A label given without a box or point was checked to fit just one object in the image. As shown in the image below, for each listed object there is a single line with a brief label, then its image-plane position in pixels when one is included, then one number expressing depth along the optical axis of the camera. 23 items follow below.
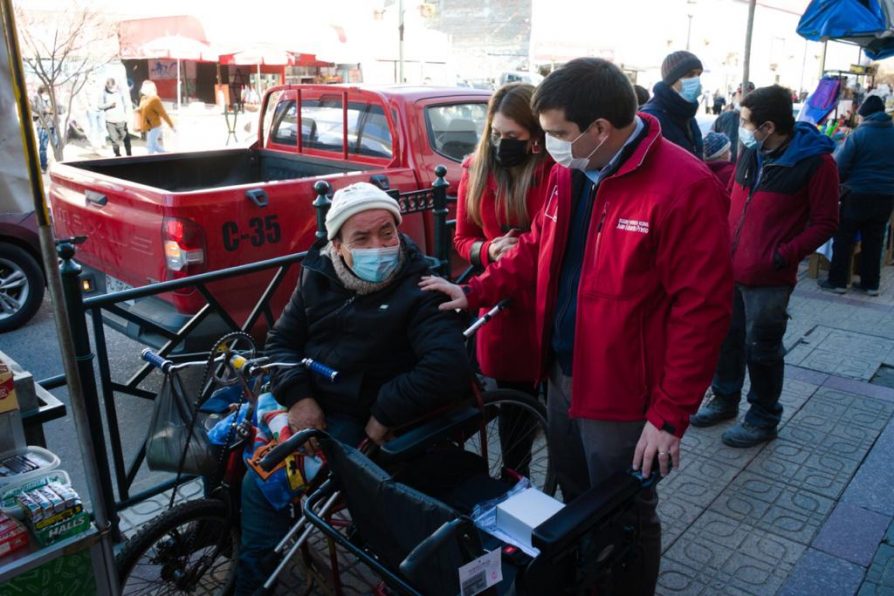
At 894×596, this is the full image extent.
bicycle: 2.60
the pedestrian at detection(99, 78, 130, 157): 16.02
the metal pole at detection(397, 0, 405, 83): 17.33
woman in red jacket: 3.12
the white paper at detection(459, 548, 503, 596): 1.73
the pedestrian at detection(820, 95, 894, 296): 7.21
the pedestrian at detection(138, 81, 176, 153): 15.11
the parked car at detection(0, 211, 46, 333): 6.48
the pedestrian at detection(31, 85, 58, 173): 13.47
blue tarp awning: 7.98
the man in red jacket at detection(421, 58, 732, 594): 2.10
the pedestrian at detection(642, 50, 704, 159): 4.59
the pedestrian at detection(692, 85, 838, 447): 4.06
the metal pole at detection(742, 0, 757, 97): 9.16
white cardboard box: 2.09
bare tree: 13.38
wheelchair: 1.79
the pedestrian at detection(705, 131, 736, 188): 5.04
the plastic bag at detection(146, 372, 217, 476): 2.70
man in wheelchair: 2.60
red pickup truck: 4.54
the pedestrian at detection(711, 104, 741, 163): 10.18
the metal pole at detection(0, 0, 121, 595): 1.59
